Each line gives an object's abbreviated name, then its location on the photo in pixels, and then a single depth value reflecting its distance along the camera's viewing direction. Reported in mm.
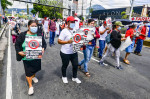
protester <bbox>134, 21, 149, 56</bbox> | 6203
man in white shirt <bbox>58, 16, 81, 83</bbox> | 2717
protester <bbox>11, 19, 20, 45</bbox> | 7191
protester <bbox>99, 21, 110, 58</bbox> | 4729
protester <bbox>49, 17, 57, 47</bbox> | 7270
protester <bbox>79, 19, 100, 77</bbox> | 3291
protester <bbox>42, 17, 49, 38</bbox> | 7608
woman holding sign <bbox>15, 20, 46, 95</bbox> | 2434
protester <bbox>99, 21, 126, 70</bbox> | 3975
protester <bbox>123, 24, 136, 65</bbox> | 4772
